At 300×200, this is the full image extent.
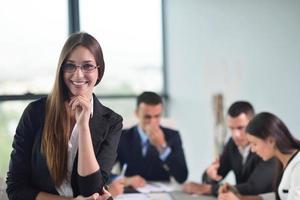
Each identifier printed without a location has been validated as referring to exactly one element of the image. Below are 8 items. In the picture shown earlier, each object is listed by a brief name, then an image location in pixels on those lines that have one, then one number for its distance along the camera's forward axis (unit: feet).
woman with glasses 4.08
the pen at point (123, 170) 9.34
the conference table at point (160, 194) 7.54
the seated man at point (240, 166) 7.79
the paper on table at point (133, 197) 7.45
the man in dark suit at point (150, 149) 9.37
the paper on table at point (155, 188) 8.18
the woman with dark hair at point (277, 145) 6.17
